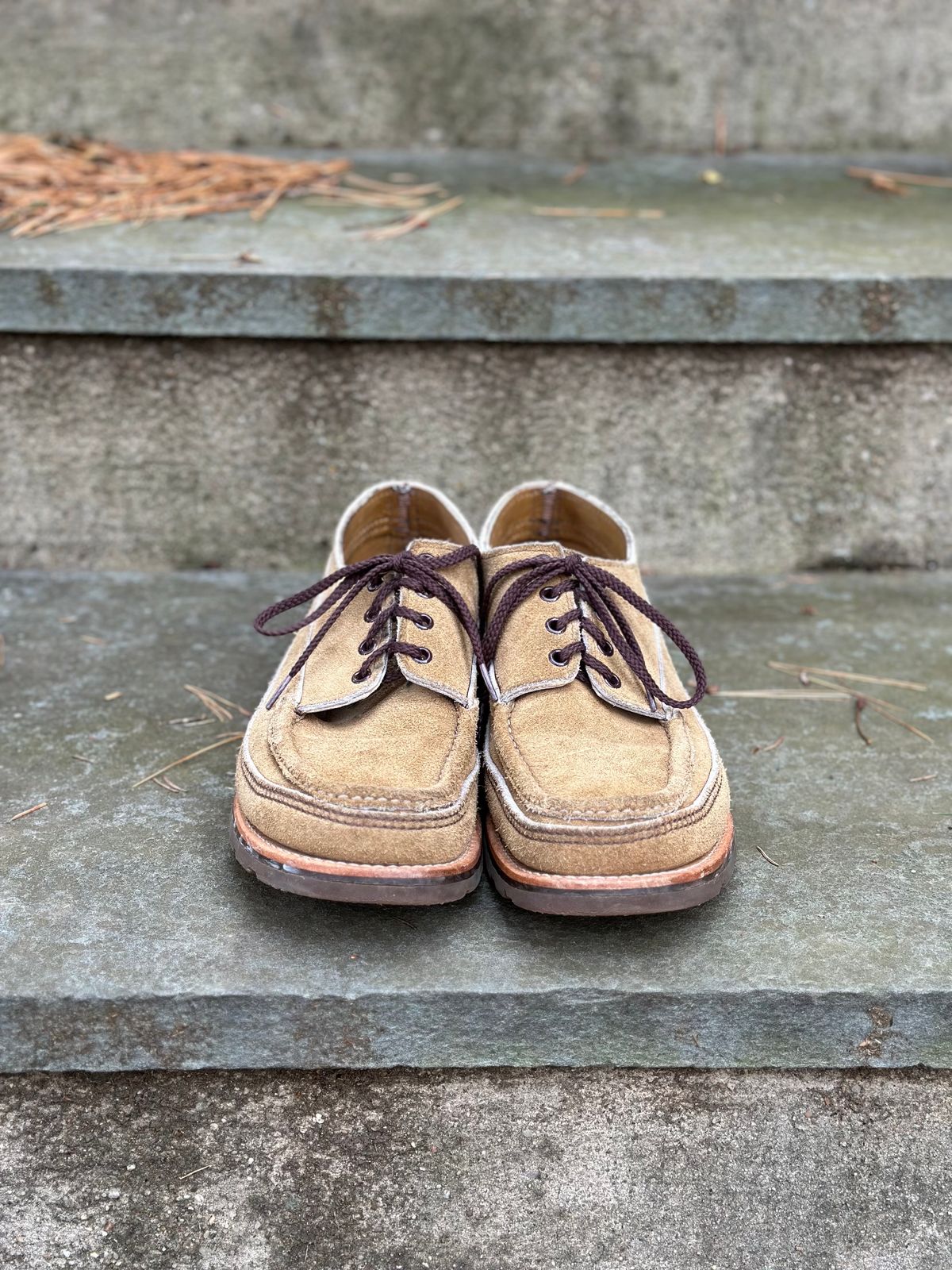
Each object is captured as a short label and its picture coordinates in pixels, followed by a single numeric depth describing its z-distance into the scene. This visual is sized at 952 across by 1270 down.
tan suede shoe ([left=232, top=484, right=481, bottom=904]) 1.13
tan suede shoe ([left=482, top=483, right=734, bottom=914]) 1.13
